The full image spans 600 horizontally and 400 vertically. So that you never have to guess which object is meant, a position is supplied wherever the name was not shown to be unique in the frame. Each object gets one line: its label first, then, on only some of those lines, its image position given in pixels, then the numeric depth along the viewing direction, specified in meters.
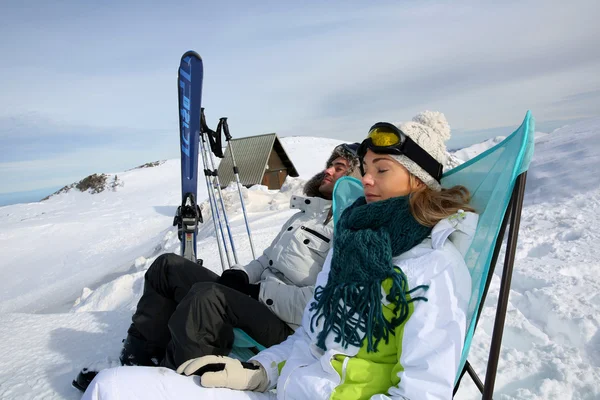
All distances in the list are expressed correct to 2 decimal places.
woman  1.24
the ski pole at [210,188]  4.35
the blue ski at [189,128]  4.28
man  2.00
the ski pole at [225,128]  4.14
